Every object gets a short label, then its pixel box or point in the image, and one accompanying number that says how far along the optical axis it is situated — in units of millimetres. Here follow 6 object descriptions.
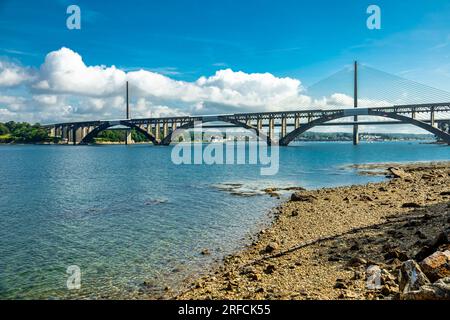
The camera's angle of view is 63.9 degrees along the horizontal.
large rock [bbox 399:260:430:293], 7855
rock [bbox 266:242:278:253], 15038
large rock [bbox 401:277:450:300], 6918
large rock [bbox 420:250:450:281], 8461
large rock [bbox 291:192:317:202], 27939
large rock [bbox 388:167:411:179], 40756
